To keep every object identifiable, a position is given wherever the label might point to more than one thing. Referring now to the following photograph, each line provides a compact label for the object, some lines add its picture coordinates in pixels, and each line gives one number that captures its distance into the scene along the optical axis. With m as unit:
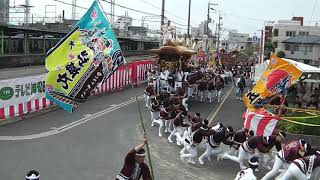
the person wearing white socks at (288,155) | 10.48
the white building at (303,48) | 58.97
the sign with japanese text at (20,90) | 17.17
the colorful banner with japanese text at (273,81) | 14.77
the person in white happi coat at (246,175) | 7.50
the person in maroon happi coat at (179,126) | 15.07
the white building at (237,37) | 170.38
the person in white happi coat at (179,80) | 24.94
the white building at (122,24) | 66.93
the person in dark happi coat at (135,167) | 7.75
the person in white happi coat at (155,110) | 17.91
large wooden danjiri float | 26.97
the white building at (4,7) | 44.80
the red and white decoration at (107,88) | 17.66
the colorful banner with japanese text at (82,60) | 9.00
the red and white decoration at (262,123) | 14.06
